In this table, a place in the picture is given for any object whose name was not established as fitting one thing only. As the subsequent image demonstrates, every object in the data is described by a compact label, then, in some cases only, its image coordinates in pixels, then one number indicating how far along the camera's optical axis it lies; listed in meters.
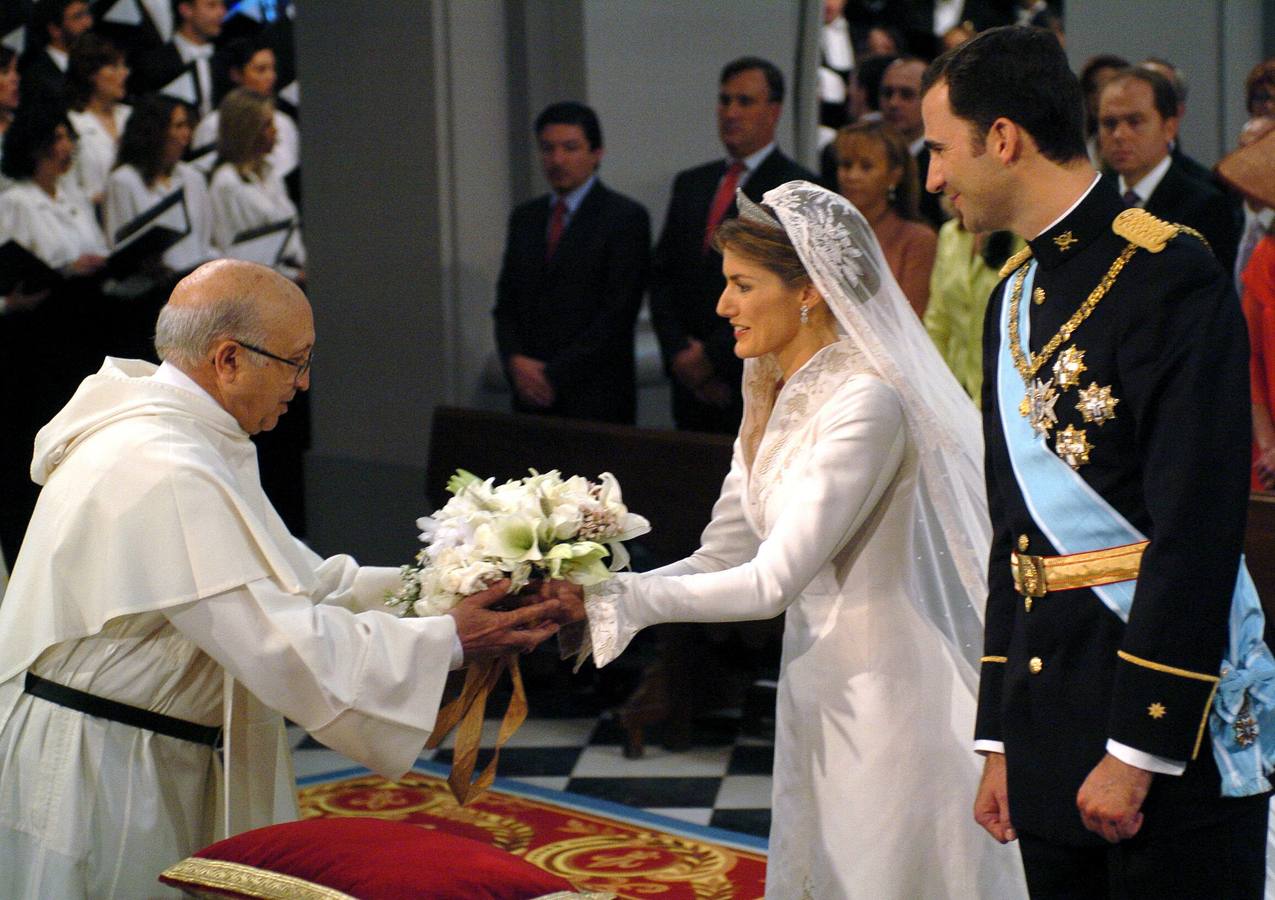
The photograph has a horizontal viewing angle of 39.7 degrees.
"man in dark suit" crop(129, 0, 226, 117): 10.43
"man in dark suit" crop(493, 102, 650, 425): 6.77
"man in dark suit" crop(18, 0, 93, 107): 9.55
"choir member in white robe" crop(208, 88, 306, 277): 10.04
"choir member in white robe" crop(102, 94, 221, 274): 9.53
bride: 3.07
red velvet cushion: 2.56
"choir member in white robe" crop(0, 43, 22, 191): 9.08
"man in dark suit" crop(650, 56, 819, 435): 6.46
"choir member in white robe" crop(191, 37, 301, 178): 10.68
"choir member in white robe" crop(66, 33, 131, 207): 9.50
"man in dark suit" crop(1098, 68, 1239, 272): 5.52
